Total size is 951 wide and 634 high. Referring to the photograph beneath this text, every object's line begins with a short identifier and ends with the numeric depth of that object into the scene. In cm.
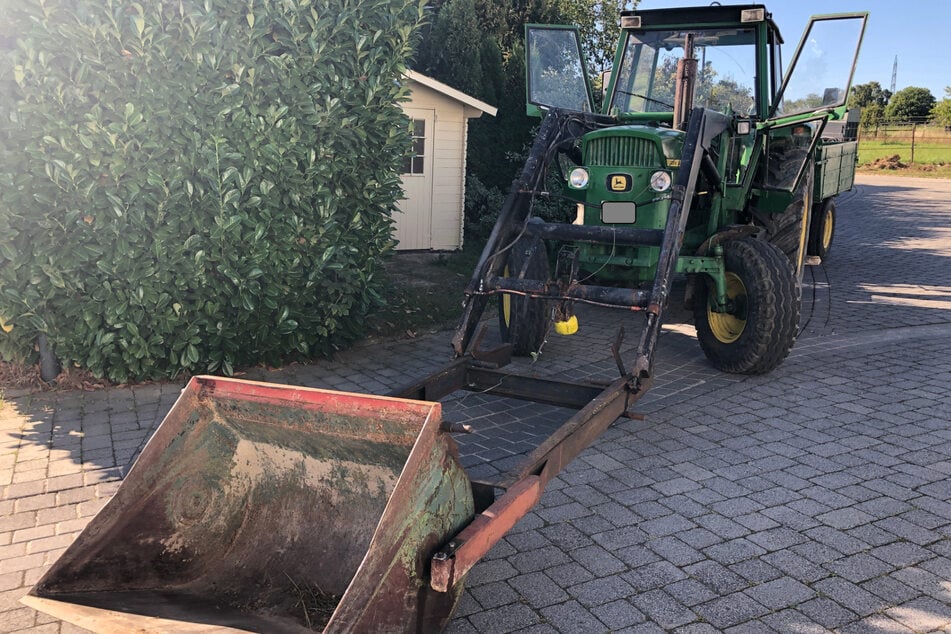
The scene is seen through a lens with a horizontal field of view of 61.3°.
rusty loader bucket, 285
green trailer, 1048
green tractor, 604
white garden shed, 1271
